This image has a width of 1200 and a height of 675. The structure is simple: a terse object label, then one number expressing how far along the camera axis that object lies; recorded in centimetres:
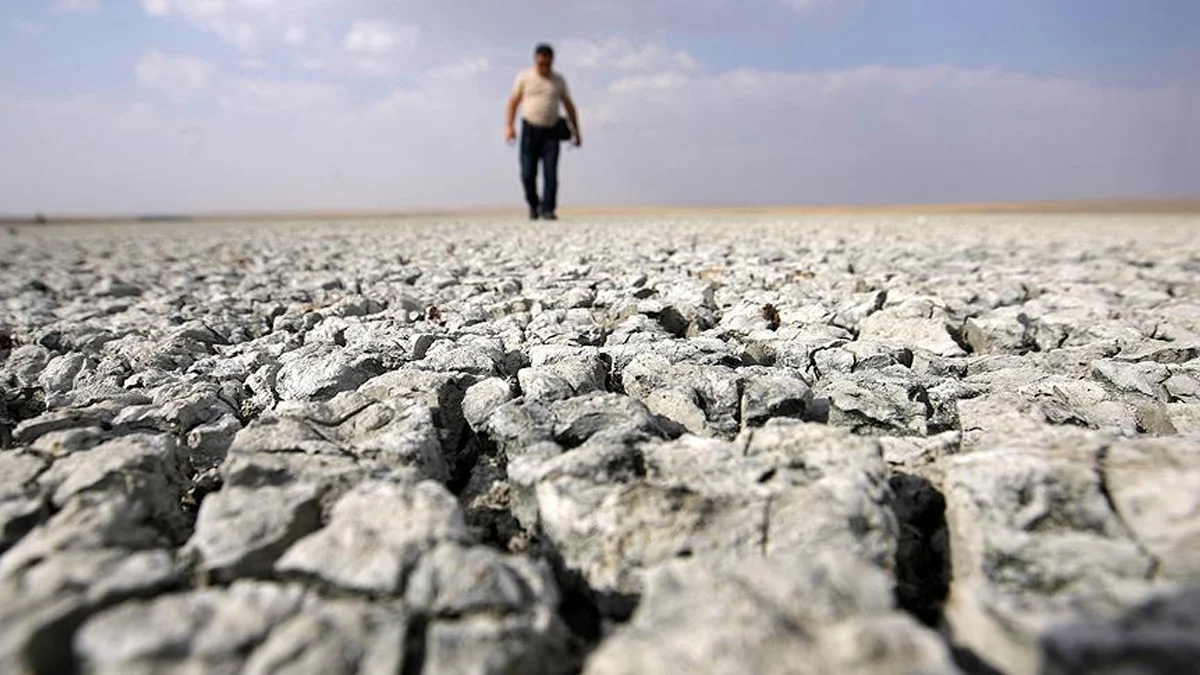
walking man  668
